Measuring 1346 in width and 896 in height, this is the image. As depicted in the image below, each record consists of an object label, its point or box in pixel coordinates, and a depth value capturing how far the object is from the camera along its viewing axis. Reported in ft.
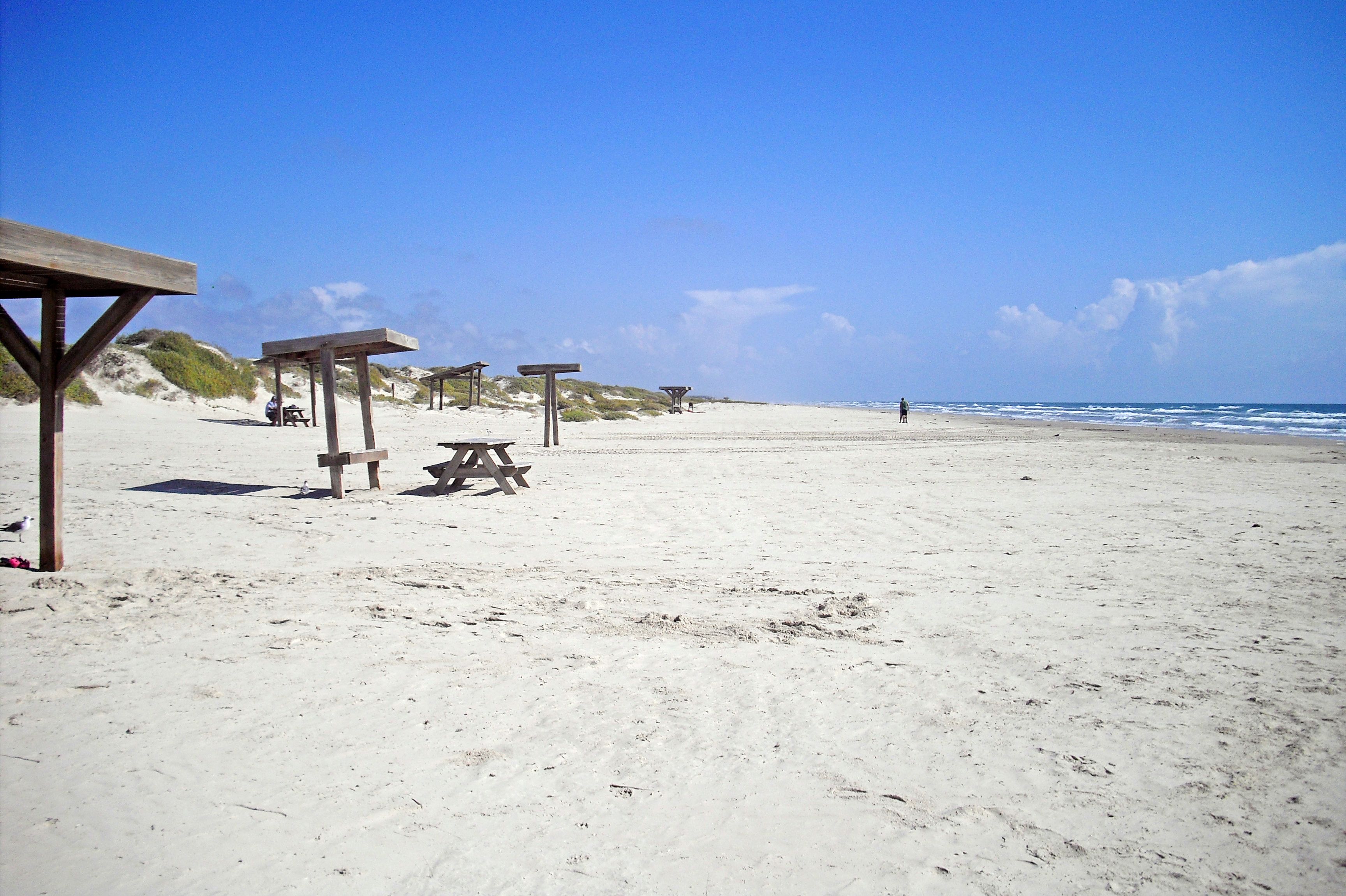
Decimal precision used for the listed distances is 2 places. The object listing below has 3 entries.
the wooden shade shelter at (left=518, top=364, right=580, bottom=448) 60.90
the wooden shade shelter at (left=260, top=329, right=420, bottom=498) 30.58
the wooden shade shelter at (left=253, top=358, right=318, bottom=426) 71.05
